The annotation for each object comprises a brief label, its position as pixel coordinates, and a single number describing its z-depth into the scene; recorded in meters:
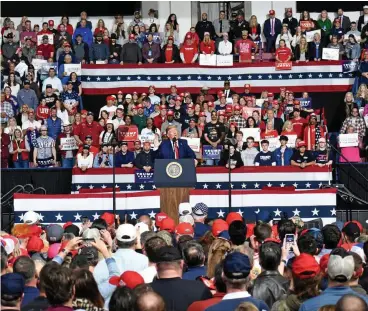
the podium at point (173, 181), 23.58
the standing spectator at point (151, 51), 33.66
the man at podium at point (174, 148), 25.89
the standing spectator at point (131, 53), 33.66
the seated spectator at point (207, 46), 33.50
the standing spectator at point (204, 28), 34.47
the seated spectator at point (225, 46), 33.50
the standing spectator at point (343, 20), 34.44
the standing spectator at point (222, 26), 35.19
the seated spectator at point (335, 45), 32.91
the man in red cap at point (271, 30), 34.16
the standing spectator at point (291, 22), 34.47
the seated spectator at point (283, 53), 33.19
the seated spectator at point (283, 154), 27.52
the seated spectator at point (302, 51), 33.03
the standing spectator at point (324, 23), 34.34
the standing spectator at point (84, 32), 34.31
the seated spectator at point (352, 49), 32.88
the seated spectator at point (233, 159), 26.81
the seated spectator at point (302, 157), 26.84
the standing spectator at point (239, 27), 34.25
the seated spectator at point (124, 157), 27.33
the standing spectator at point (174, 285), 9.54
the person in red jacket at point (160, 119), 30.41
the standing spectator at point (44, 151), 28.95
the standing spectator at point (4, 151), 28.94
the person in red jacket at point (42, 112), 30.84
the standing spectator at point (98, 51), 33.66
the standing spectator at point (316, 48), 33.22
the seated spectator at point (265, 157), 27.48
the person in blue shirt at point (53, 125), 29.98
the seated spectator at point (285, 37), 33.50
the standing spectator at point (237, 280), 9.08
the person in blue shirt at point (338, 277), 9.19
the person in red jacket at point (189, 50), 33.66
